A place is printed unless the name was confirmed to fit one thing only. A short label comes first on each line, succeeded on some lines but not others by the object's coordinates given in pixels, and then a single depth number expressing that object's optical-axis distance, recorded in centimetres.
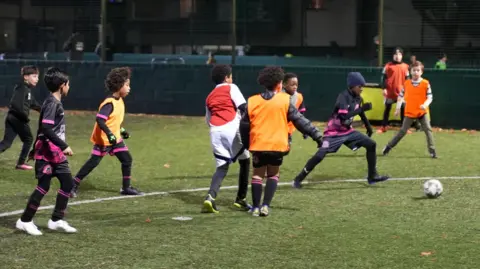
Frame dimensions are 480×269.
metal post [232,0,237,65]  2477
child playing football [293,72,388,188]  1227
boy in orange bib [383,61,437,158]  1565
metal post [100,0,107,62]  2548
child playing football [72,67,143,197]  1133
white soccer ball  1127
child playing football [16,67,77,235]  912
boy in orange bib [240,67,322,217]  995
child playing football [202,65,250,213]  1067
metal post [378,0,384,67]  2288
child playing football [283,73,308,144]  1205
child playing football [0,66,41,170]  1402
